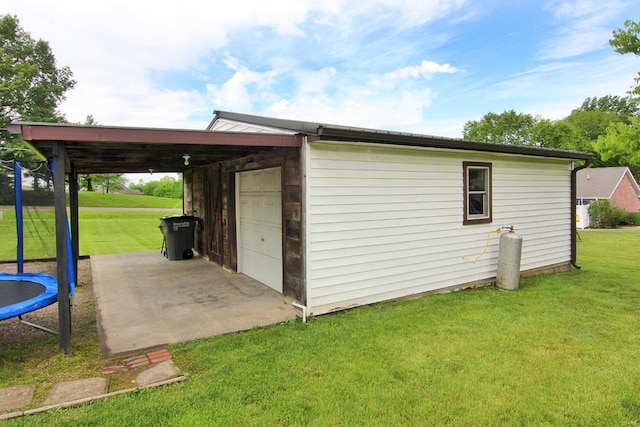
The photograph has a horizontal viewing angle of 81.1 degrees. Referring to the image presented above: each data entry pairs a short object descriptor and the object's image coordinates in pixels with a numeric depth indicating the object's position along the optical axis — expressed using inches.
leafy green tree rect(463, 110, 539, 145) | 1418.6
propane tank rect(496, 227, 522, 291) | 245.8
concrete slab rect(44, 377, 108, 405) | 109.4
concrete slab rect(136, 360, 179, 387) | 120.2
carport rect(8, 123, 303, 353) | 135.8
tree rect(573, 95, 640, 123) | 1777.8
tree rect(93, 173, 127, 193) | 1665.8
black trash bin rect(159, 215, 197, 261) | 346.3
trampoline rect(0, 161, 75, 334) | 138.5
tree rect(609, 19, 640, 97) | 244.2
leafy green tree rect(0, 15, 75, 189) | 967.0
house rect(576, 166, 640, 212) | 1126.4
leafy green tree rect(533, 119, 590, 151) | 1275.8
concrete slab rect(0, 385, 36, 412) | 104.9
